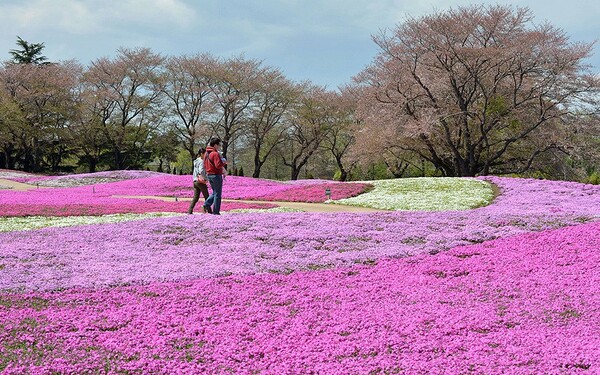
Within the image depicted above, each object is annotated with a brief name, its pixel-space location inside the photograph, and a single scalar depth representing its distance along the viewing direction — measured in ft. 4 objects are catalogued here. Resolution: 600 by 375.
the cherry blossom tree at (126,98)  238.27
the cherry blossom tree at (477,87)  132.36
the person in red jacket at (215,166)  53.11
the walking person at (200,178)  56.39
